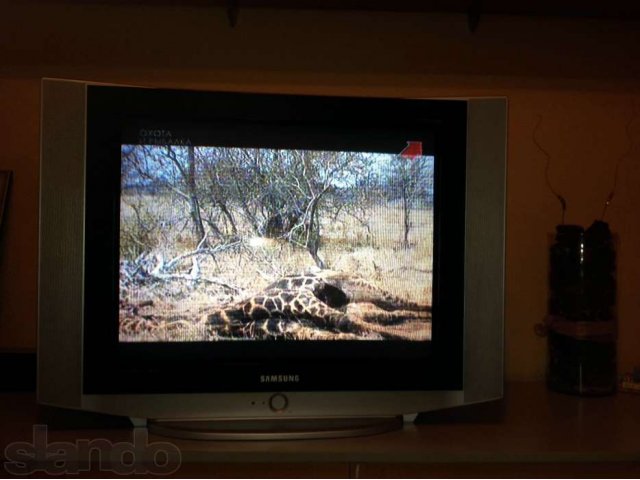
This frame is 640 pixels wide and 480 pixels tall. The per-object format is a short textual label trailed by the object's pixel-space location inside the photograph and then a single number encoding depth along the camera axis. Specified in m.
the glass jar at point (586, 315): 1.55
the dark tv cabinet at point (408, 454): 1.20
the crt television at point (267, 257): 1.28
